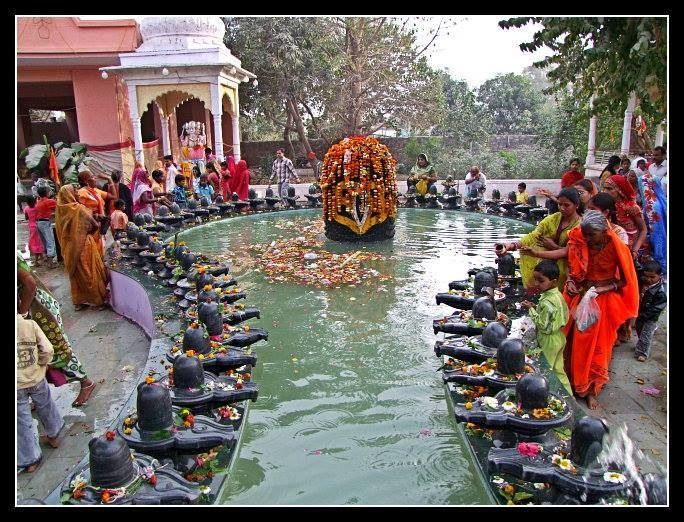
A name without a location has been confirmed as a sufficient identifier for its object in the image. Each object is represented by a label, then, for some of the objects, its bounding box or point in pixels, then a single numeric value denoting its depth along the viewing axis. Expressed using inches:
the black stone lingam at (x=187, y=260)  255.8
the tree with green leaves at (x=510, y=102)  1280.8
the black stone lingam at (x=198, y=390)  125.8
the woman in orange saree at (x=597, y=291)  170.4
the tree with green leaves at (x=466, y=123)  1045.2
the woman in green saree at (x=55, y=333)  175.0
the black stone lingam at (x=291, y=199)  514.6
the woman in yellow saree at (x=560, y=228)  188.9
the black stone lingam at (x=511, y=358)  135.3
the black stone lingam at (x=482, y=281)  207.5
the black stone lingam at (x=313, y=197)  516.7
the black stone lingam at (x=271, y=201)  501.0
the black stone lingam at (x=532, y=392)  117.6
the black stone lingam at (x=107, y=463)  96.3
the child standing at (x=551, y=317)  170.2
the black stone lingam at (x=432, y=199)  512.1
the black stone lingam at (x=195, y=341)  147.9
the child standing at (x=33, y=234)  388.7
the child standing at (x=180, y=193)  466.0
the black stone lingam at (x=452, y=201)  499.8
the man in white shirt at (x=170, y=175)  522.3
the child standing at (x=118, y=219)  365.7
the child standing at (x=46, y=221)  384.2
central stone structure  373.4
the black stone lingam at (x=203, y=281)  216.1
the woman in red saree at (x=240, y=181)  556.4
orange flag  510.3
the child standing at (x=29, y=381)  156.1
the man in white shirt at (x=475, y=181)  526.6
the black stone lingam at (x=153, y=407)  110.9
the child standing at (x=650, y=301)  205.5
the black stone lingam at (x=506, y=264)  240.7
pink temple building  620.7
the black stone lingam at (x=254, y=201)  498.0
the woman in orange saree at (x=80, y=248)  285.0
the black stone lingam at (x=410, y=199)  520.1
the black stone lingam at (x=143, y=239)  301.9
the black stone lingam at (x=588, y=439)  100.3
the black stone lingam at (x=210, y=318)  166.2
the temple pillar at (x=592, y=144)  733.9
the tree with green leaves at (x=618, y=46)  197.6
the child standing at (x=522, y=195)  475.2
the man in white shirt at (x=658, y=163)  365.7
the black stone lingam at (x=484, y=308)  177.2
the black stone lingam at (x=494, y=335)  150.9
